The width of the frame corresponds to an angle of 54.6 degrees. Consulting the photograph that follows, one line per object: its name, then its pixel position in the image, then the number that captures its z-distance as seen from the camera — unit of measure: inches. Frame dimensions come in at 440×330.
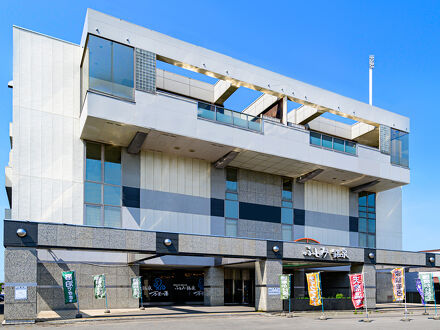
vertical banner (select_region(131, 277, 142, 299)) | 946.7
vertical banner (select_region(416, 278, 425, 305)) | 1008.2
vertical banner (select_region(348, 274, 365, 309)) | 874.1
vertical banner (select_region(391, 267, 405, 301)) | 885.2
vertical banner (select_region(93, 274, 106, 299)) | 856.5
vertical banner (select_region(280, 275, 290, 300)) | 898.7
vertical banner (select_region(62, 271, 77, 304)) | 772.0
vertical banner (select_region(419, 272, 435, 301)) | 985.5
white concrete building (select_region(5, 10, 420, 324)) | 984.9
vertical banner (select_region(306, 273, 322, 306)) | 884.0
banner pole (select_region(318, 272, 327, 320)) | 840.9
